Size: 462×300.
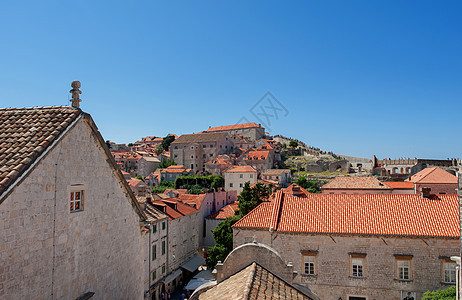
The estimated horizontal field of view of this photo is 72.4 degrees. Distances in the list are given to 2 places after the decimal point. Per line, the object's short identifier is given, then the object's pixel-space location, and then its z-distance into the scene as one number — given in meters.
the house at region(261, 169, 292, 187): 77.81
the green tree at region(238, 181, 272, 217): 33.06
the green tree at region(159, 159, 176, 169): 99.41
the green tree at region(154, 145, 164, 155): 120.96
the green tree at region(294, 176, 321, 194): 75.51
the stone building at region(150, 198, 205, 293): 29.75
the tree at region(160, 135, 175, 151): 120.38
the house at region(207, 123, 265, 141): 126.50
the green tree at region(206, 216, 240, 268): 30.00
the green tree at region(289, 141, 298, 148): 110.61
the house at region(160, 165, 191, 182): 88.88
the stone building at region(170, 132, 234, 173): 101.75
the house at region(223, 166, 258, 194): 74.93
